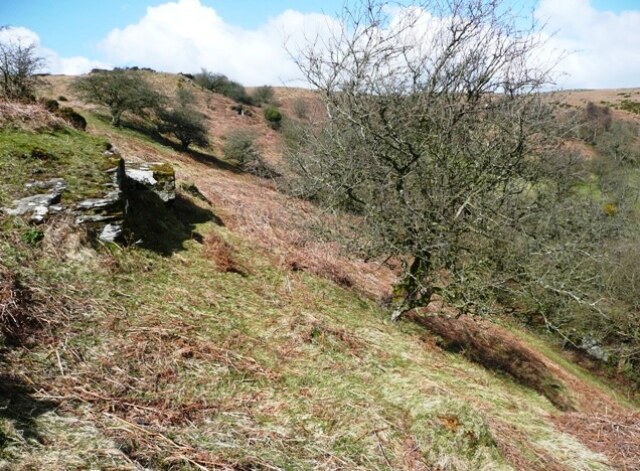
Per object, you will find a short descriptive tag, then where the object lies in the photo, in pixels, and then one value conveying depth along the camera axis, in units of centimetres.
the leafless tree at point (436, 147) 855
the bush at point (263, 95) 5297
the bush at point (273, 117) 4438
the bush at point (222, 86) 4962
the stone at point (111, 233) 775
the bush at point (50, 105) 1261
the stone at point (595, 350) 1769
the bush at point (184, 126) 2497
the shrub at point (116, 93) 2294
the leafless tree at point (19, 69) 1916
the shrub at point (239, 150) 2842
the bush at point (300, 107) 4551
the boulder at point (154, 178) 1078
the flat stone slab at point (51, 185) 791
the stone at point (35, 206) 724
